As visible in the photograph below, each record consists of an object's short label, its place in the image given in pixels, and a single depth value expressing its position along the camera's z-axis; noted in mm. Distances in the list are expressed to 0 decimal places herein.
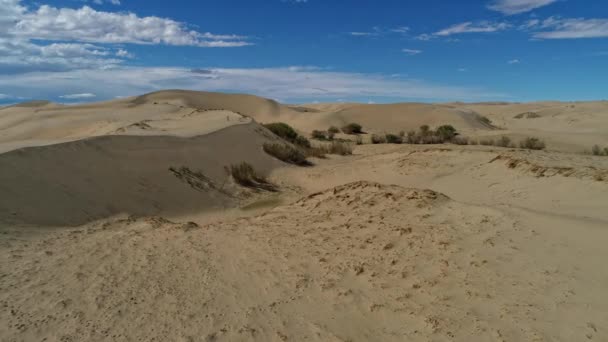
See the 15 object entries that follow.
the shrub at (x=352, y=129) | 29536
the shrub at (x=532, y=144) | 17600
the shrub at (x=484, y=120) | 36469
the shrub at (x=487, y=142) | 19125
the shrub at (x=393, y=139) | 21862
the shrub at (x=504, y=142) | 18531
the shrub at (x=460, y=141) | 19708
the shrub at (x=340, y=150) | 17609
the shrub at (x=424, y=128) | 28386
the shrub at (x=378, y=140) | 22438
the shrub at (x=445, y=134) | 21361
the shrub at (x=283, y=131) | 20917
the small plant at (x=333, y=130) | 29173
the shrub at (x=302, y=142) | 19928
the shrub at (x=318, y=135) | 25031
